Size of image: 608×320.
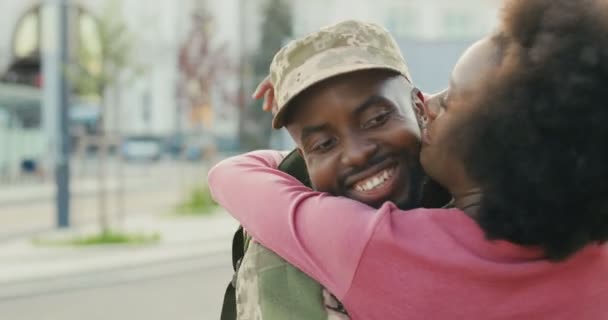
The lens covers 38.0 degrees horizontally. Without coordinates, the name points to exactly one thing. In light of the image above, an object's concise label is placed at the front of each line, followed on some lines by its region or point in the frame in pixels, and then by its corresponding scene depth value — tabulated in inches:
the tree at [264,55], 1483.8
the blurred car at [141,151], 1604.3
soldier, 49.9
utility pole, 520.4
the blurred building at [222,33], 1477.6
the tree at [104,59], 509.8
